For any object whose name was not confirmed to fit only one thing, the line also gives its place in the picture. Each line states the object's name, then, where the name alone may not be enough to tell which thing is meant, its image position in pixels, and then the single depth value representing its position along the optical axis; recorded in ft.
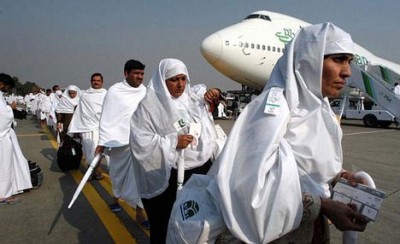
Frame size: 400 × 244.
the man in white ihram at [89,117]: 20.63
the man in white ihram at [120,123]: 13.79
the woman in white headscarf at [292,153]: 4.03
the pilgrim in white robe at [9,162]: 15.76
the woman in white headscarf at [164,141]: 8.23
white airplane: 47.19
